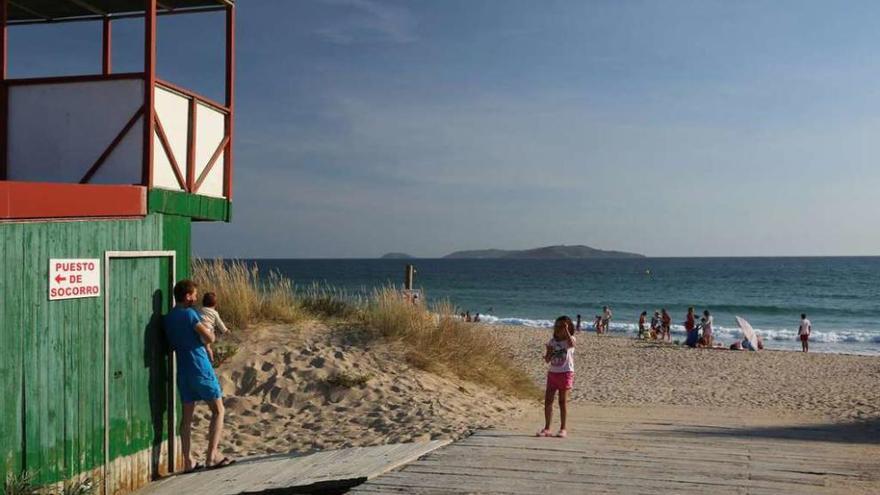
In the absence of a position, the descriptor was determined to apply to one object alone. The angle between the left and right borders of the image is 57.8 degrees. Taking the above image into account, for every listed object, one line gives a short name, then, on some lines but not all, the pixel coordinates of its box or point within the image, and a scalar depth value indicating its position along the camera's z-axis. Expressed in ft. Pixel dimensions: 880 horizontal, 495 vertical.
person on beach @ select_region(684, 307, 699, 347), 92.27
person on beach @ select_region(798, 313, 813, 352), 100.22
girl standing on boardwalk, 26.14
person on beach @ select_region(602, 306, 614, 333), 127.85
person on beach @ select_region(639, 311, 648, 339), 108.86
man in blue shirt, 23.41
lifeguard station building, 18.52
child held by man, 26.87
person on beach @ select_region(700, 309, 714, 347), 92.17
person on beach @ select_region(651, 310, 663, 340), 106.42
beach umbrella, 90.56
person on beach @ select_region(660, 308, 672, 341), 104.58
